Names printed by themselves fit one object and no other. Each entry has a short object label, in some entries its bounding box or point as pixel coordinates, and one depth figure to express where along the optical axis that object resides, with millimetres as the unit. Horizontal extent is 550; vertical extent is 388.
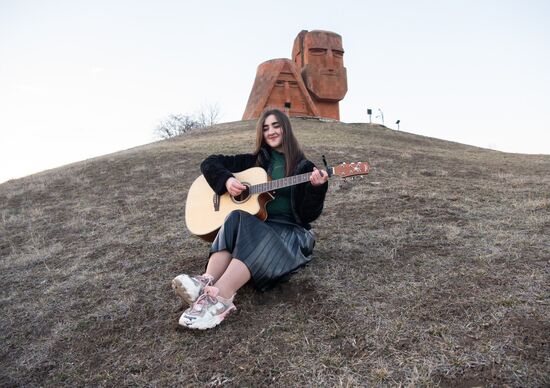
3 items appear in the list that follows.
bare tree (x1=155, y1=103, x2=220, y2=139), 39394
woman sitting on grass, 2752
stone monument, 19000
